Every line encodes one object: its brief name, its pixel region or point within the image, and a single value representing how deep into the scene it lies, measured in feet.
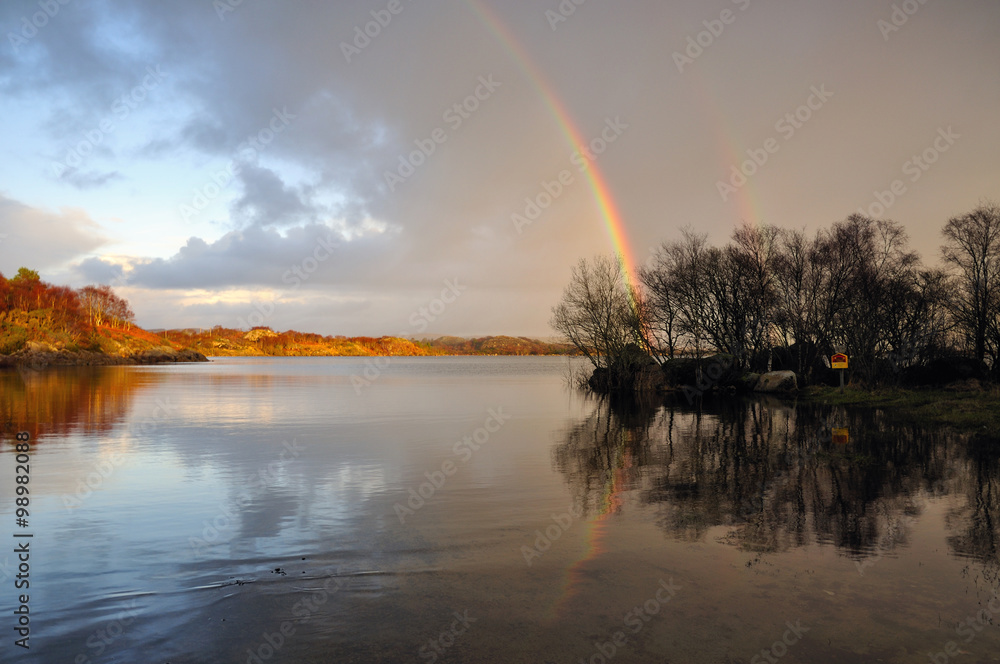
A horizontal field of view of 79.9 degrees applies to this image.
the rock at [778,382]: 142.72
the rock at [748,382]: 151.12
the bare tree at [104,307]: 487.61
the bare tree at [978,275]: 146.10
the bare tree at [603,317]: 174.81
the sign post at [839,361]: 131.75
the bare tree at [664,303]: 178.50
